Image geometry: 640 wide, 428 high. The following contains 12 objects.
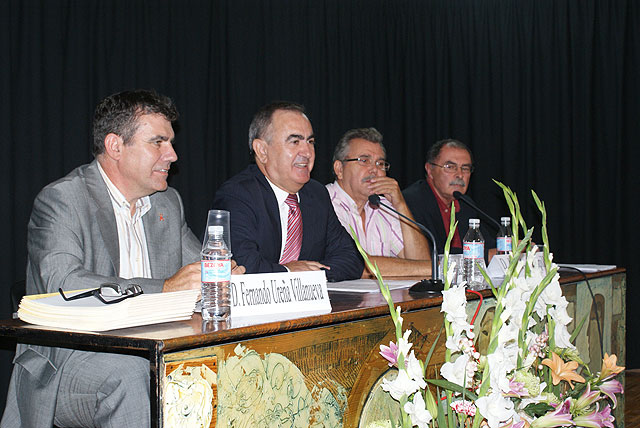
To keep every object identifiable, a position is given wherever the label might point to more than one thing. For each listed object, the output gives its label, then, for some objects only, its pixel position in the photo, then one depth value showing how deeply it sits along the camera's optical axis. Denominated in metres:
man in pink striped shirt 3.53
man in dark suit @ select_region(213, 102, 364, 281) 2.72
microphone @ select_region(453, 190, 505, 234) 2.65
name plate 1.51
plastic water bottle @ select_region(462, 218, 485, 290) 2.29
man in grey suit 1.60
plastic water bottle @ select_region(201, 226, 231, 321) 1.47
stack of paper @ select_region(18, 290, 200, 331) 1.34
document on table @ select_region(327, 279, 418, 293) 2.16
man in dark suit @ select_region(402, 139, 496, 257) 3.94
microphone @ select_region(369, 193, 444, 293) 2.08
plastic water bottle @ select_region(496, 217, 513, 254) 2.80
